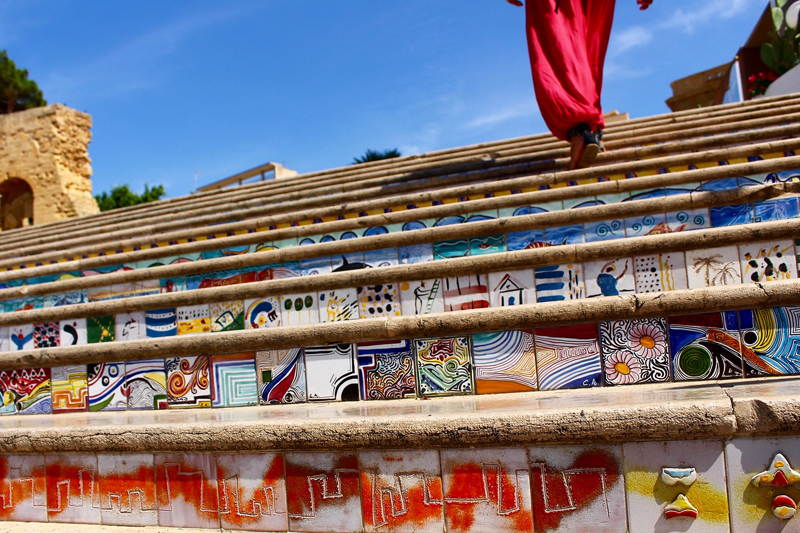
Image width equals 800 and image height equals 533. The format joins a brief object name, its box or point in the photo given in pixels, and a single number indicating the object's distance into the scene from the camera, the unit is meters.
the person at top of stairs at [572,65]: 5.40
